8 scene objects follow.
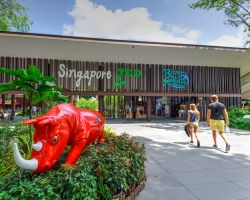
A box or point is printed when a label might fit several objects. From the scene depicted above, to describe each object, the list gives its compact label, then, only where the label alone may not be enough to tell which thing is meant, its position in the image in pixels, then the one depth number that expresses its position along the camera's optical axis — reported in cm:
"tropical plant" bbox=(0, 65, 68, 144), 405
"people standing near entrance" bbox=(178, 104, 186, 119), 2199
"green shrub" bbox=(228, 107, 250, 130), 1457
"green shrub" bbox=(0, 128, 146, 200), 302
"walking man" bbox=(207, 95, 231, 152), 768
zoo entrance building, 1750
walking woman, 857
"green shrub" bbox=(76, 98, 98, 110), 1506
